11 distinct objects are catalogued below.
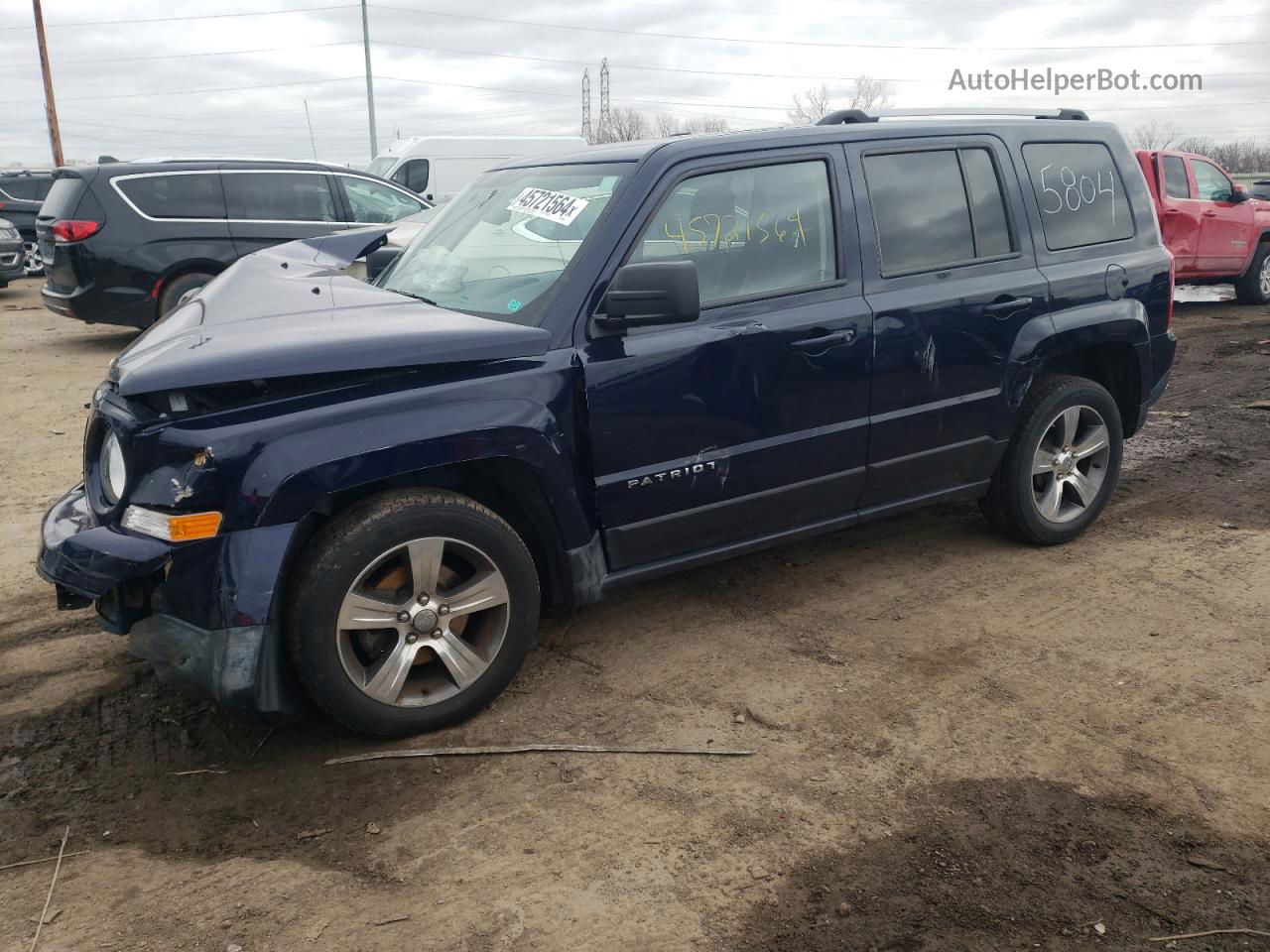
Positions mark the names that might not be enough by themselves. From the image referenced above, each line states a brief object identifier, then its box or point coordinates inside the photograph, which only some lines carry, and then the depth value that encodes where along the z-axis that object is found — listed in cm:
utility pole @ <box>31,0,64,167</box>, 2867
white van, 1866
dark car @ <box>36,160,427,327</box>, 995
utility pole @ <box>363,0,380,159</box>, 3859
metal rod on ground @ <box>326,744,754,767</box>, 333
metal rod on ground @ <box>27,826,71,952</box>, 256
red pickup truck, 1241
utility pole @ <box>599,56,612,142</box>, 6304
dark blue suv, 309
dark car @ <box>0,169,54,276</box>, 1741
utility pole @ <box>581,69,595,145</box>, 6516
